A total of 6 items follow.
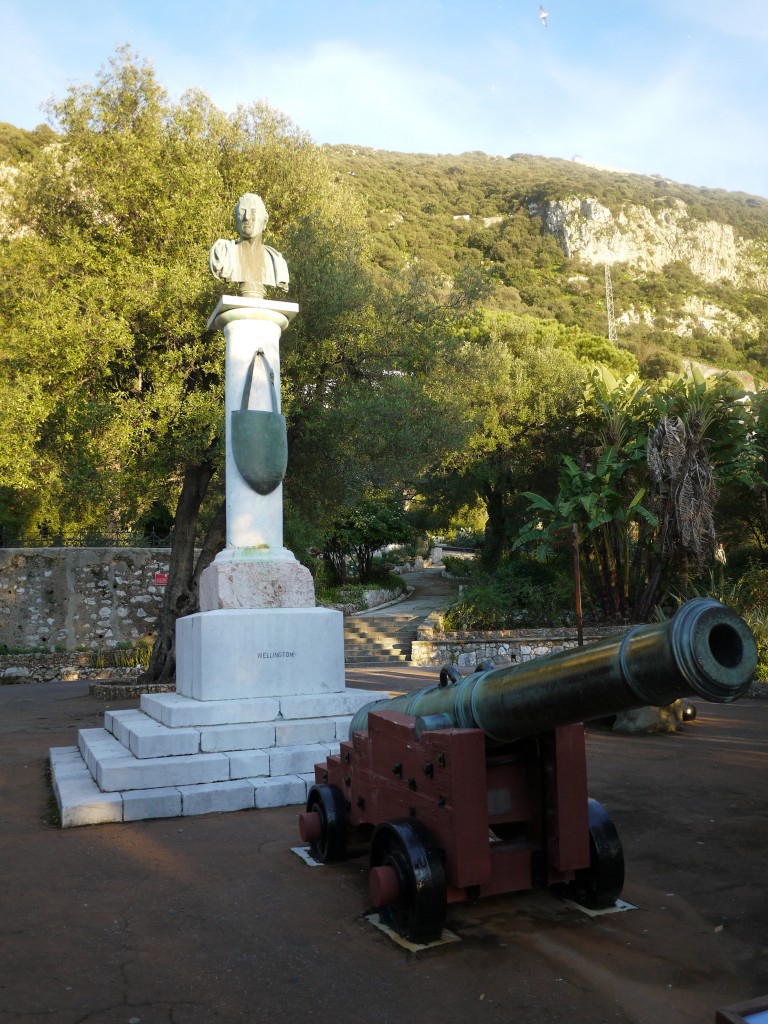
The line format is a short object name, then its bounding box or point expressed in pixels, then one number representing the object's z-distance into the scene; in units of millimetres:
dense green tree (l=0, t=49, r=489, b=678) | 11969
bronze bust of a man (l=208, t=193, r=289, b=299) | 8953
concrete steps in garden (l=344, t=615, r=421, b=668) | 18703
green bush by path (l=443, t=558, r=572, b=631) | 18625
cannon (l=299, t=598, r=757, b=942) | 3219
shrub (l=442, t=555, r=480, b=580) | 33875
